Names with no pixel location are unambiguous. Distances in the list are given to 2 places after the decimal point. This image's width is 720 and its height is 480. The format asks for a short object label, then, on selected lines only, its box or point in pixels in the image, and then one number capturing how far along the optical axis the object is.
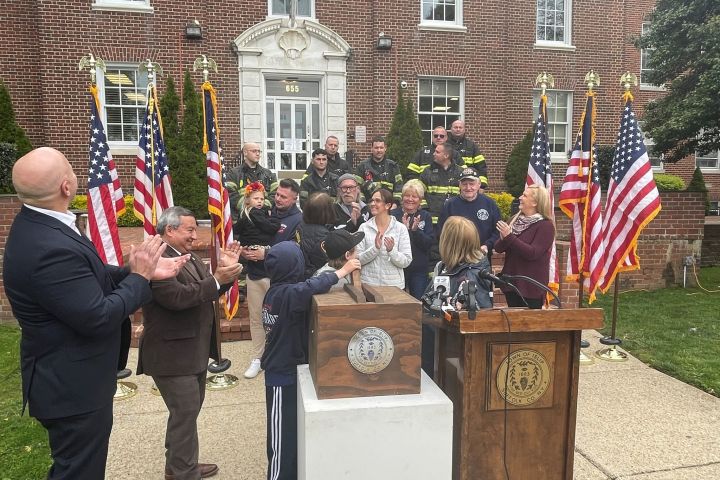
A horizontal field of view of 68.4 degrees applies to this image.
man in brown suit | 3.03
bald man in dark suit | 2.14
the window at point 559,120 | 15.51
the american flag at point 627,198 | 5.61
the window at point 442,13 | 13.87
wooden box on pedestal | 2.50
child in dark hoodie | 2.91
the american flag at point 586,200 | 6.06
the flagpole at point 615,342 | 5.82
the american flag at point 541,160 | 6.41
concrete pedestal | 2.44
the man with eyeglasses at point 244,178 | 6.25
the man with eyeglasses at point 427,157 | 6.55
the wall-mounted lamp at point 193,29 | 12.24
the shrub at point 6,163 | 8.78
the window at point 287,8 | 12.91
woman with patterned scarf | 4.65
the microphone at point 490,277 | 2.85
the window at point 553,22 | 15.11
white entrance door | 13.31
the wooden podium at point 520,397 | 2.66
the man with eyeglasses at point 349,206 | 5.38
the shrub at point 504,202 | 10.96
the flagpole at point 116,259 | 4.86
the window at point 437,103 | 14.14
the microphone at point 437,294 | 3.16
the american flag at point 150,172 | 5.81
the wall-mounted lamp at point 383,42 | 13.29
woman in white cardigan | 4.57
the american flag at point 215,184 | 5.48
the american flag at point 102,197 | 5.53
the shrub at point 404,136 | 13.00
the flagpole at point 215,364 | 5.04
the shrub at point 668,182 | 14.69
